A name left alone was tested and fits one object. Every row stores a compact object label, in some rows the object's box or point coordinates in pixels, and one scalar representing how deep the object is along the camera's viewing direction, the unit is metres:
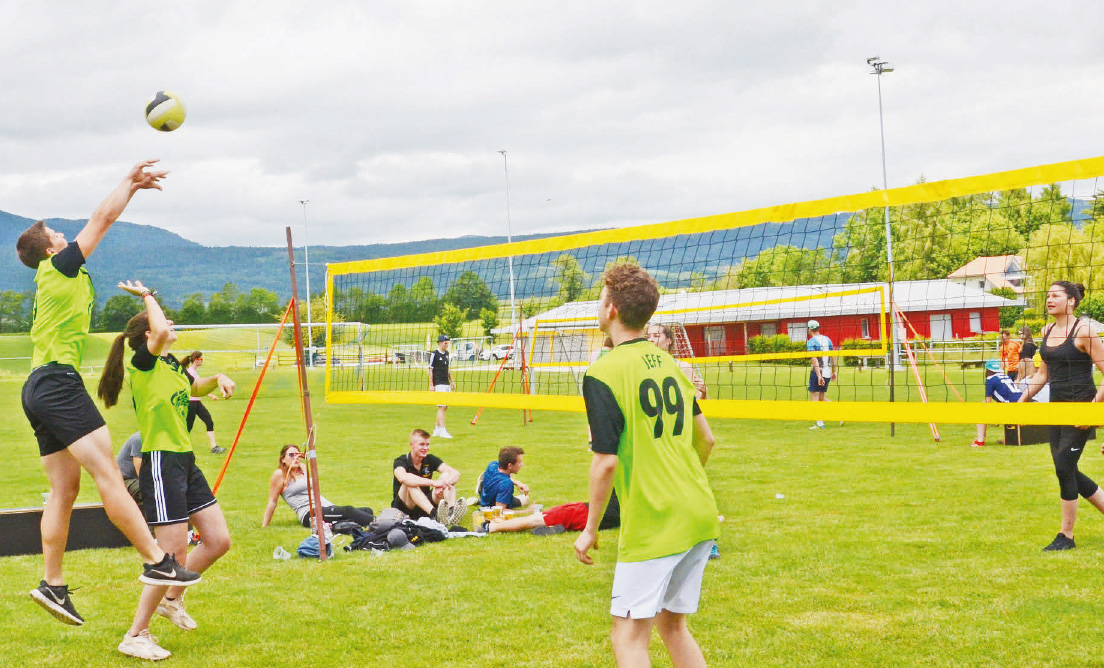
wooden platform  8.00
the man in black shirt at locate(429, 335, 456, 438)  16.55
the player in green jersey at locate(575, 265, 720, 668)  3.65
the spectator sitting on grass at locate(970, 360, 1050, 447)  13.11
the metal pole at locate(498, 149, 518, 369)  70.19
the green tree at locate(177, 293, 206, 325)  85.56
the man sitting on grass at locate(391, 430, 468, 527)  9.13
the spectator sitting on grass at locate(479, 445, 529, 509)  9.77
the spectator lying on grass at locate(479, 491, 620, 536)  8.71
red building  15.16
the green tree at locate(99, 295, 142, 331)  63.89
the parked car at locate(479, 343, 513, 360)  18.24
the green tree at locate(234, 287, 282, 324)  96.62
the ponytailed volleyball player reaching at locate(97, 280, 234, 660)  5.41
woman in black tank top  6.91
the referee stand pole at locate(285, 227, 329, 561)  7.56
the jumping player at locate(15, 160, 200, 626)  4.91
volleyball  5.93
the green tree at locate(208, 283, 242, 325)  85.70
